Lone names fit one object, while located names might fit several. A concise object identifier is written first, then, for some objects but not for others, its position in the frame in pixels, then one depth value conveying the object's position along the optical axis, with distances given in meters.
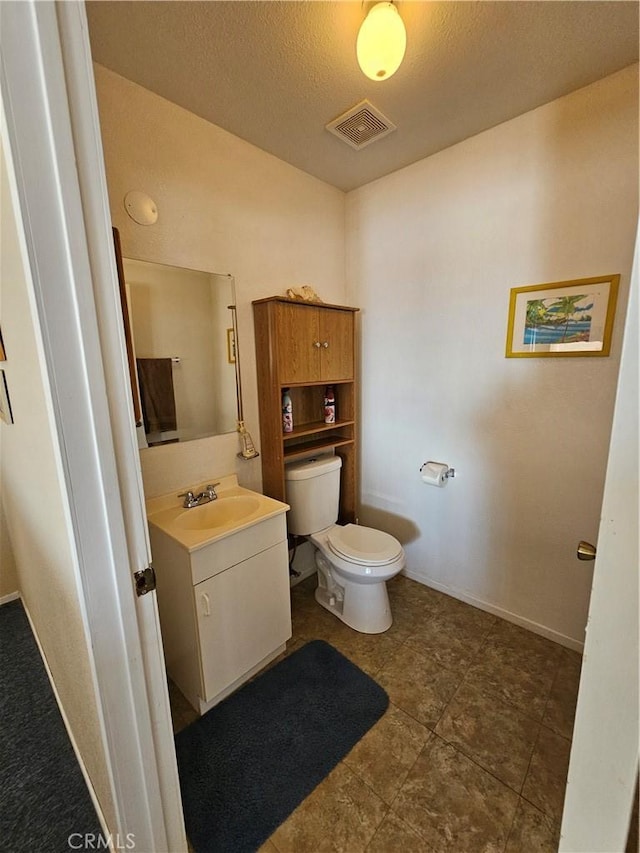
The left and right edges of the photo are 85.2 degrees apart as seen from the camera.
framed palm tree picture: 1.46
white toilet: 1.79
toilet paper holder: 1.98
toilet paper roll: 1.95
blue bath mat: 1.10
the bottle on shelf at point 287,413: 1.97
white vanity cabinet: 1.34
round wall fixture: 1.39
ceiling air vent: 1.51
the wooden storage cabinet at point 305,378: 1.81
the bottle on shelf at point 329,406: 2.23
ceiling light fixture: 1.02
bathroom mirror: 1.48
